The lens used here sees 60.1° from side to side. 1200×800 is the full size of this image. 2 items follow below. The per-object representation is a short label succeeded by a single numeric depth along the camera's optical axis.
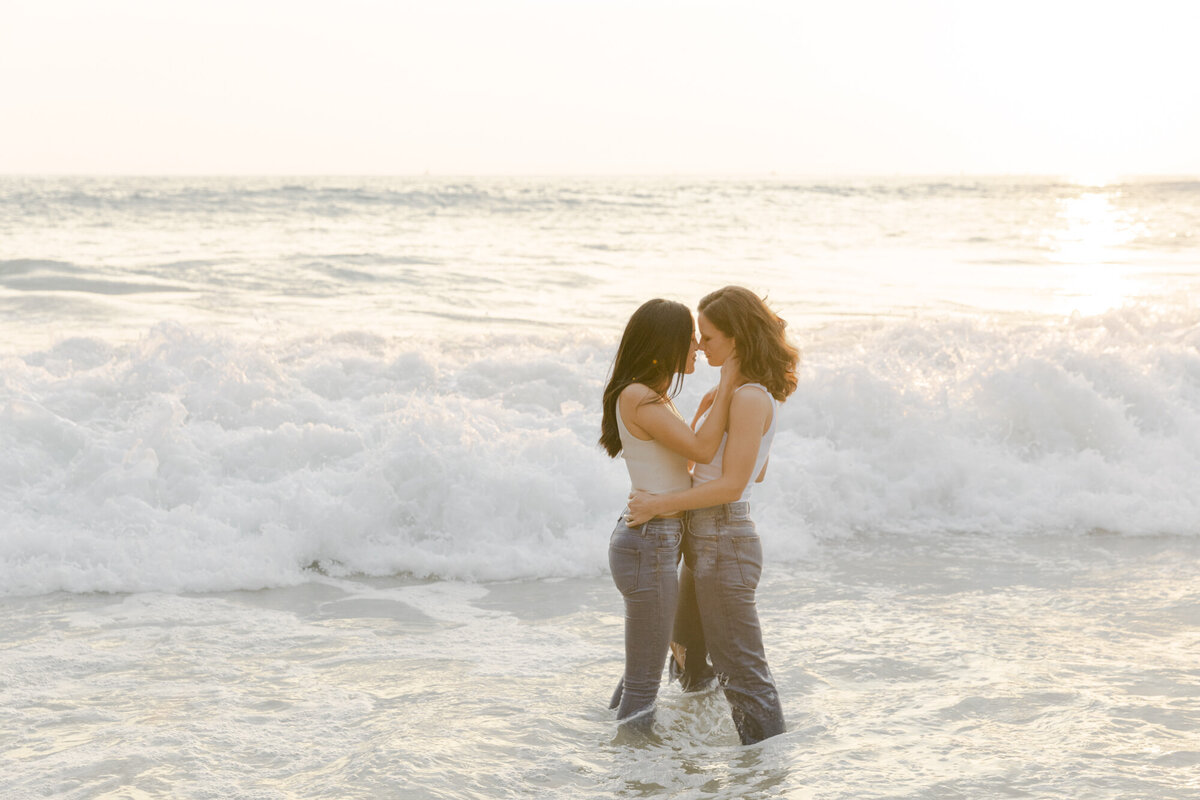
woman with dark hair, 3.81
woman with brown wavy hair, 3.81
